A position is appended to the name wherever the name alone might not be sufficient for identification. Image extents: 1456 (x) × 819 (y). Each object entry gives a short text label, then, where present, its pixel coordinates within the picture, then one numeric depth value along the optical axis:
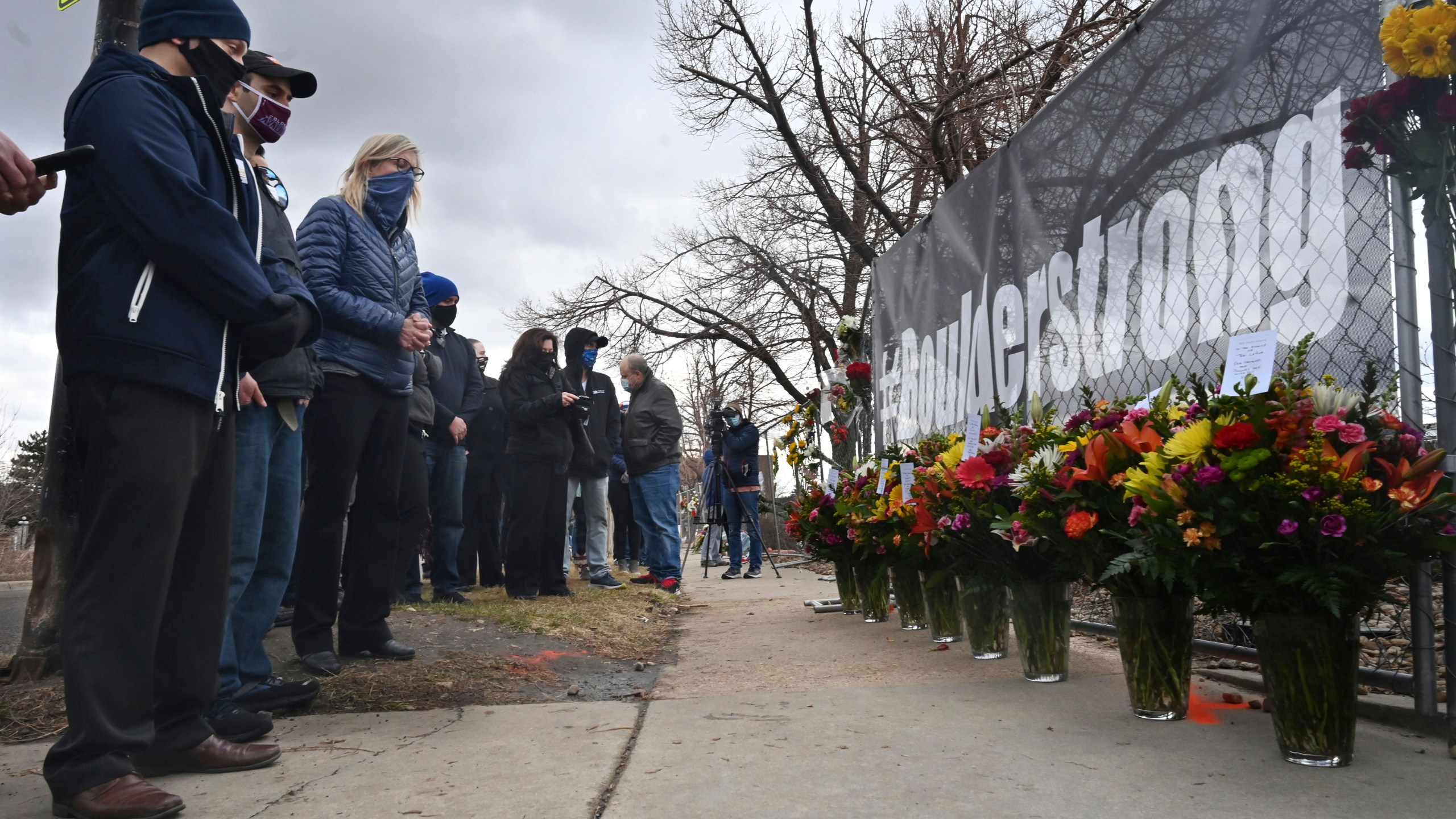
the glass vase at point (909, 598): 5.21
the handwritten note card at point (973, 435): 3.88
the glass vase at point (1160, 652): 2.79
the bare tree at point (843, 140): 8.43
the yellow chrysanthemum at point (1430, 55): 2.27
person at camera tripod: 10.98
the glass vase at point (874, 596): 5.75
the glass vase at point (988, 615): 4.05
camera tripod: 10.84
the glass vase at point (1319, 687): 2.27
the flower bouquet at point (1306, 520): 2.18
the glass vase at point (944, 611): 4.58
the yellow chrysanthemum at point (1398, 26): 2.34
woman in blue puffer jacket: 3.71
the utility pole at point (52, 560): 3.57
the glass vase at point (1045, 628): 3.46
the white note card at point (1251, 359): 2.51
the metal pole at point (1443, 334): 2.39
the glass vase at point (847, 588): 6.28
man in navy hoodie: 2.12
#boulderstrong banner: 2.71
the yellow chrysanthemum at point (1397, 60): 2.35
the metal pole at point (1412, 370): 2.48
